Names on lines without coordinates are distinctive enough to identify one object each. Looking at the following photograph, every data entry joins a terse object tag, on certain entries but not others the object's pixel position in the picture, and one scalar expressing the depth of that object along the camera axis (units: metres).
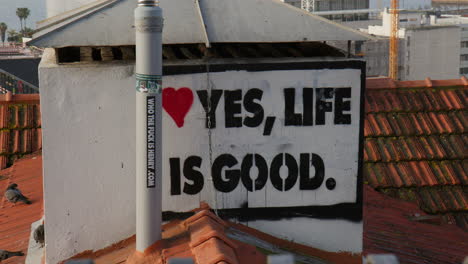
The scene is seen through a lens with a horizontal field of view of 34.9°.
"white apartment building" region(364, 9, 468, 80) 79.38
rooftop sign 5.63
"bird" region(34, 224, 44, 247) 6.65
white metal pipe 4.95
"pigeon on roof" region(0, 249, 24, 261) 6.75
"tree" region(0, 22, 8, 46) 105.78
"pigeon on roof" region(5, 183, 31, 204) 8.47
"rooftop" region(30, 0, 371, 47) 5.55
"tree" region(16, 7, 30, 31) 102.46
